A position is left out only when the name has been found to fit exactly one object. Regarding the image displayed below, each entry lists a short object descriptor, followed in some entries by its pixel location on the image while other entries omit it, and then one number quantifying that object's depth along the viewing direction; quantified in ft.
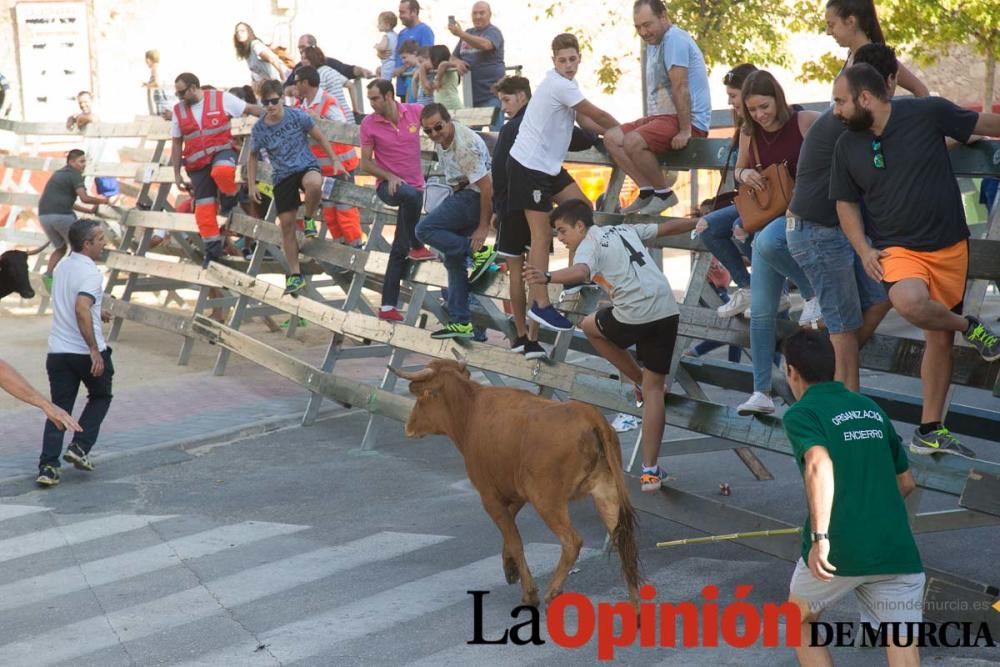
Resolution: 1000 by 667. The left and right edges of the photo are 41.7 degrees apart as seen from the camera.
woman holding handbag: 24.99
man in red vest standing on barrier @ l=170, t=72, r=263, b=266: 48.39
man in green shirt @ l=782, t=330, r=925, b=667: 16.71
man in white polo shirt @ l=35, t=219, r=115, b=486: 35.68
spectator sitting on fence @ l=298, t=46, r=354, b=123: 53.57
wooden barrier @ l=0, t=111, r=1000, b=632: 22.76
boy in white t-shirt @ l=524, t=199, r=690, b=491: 26.05
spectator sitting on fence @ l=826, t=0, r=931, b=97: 23.89
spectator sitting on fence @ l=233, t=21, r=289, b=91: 58.18
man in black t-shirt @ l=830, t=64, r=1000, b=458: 21.43
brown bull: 23.09
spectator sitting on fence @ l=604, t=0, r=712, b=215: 30.37
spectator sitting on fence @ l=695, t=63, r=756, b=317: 27.53
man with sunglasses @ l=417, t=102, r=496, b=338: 33.81
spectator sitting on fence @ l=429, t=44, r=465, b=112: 50.83
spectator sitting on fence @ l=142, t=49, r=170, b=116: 73.56
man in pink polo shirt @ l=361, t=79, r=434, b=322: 37.50
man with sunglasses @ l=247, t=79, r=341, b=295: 41.39
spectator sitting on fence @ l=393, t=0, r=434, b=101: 58.03
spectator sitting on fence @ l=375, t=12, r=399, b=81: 61.16
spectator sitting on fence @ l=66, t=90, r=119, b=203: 64.75
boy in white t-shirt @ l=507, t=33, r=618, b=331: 29.89
